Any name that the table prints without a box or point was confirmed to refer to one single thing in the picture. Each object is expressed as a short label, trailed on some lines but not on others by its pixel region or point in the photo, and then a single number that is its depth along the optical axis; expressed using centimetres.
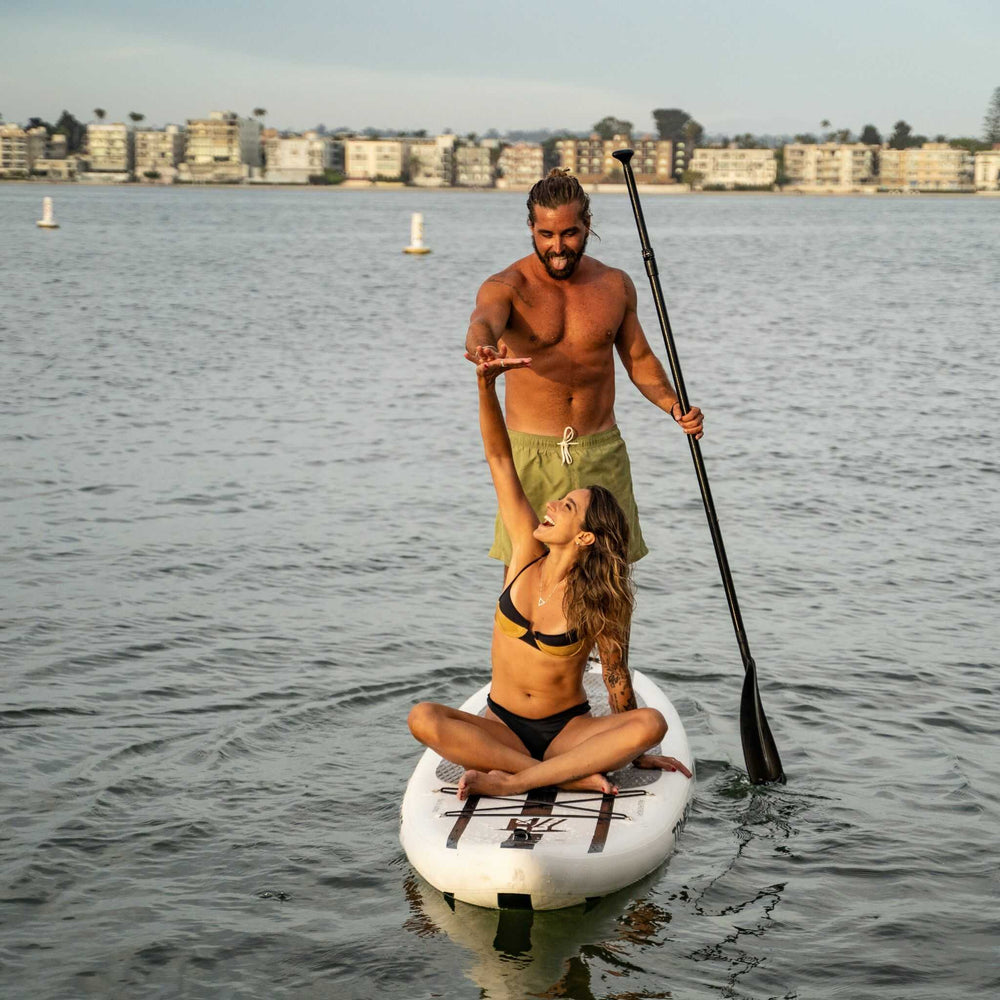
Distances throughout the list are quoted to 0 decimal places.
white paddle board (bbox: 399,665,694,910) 554
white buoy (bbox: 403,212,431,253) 5675
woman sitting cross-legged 585
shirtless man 671
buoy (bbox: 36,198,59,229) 7300
